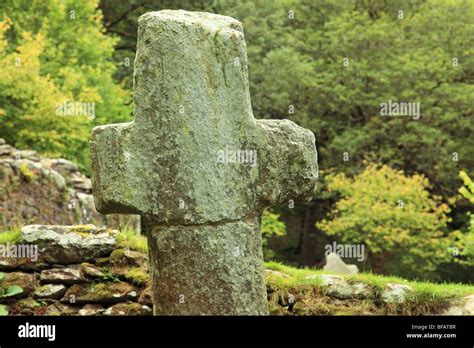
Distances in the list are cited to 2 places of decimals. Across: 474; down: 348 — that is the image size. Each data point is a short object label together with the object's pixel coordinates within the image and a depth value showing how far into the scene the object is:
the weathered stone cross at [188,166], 5.83
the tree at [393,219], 24.89
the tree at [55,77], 19.89
